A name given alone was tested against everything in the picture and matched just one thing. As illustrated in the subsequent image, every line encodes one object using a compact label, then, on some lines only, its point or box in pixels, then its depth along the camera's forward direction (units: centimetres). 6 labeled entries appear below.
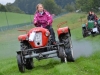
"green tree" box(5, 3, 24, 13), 15765
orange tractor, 960
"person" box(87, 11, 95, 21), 2311
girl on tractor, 1039
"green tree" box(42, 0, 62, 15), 13638
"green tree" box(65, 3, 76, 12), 16292
